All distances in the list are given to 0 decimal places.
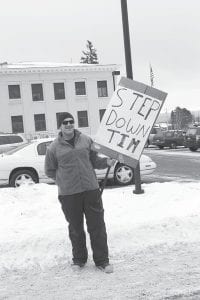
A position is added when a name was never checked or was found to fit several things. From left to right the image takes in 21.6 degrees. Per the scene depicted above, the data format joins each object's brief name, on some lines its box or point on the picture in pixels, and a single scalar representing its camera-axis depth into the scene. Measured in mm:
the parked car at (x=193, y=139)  31031
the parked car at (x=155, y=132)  41153
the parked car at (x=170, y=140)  38094
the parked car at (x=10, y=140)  24403
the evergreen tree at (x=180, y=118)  88912
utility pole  8852
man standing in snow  5594
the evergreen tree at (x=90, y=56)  85688
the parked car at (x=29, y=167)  13383
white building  50250
